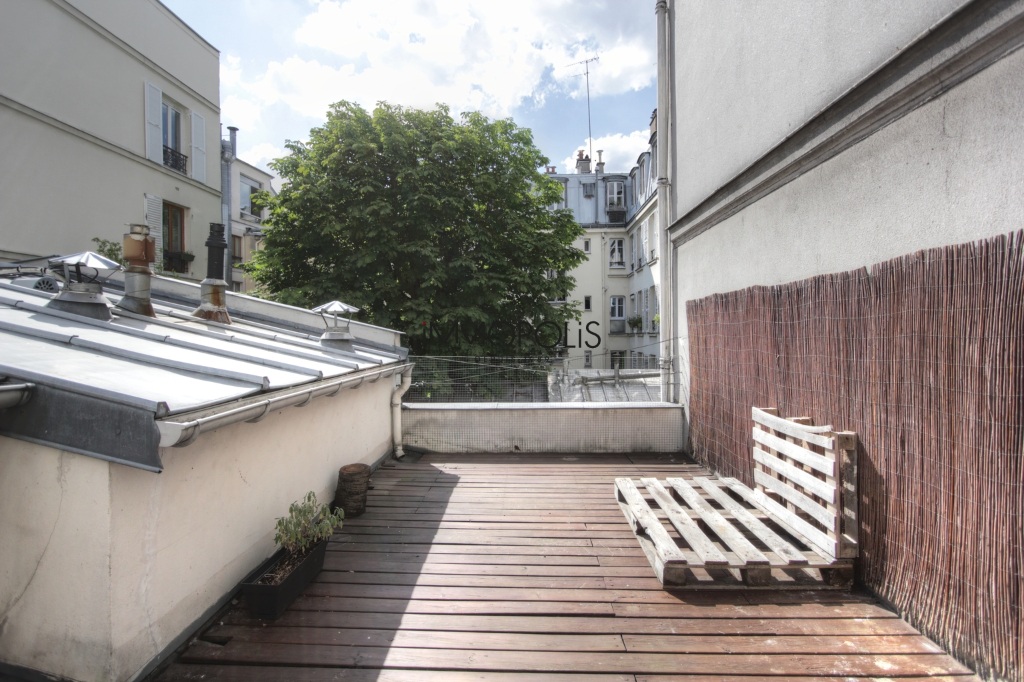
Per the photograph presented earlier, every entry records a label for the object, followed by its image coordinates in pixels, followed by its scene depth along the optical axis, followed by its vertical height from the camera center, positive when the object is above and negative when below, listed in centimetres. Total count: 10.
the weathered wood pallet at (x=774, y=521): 357 -138
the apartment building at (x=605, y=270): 2598 +390
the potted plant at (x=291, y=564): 323 -142
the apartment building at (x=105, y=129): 956 +489
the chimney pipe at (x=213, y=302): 639 +63
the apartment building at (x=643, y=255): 2073 +405
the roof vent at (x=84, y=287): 417 +53
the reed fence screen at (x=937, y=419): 249 -42
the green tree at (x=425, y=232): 1320 +309
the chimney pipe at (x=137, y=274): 519 +77
